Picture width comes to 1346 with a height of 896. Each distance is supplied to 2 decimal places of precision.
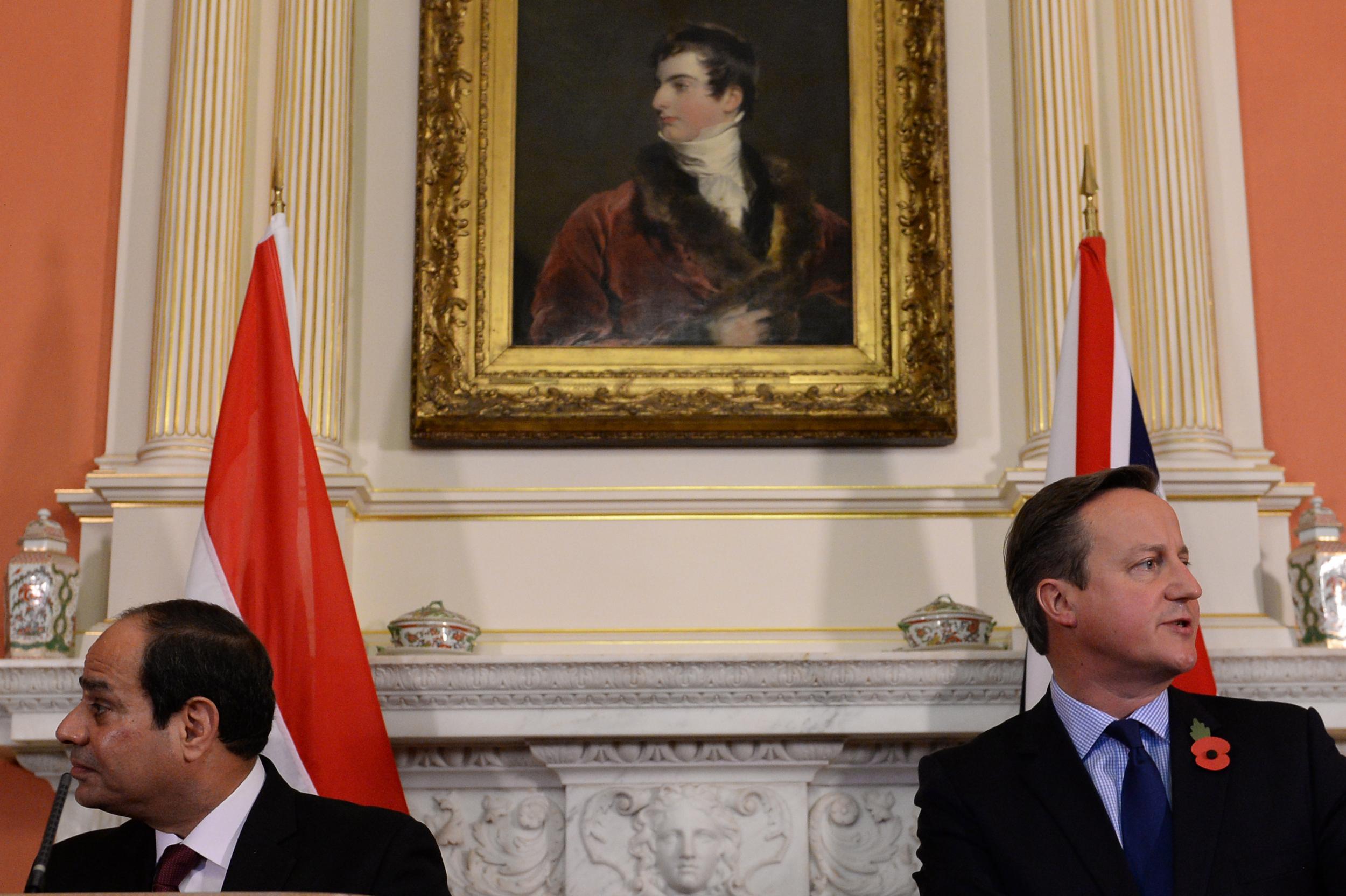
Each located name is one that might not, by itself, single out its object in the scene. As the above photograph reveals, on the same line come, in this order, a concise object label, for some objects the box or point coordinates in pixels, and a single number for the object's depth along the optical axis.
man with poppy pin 2.64
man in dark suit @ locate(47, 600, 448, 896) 2.69
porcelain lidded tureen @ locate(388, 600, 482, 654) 3.98
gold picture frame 4.54
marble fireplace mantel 3.80
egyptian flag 3.64
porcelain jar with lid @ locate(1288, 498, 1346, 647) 4.02
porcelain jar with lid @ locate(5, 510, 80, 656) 4.10
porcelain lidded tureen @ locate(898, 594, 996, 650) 3.93
